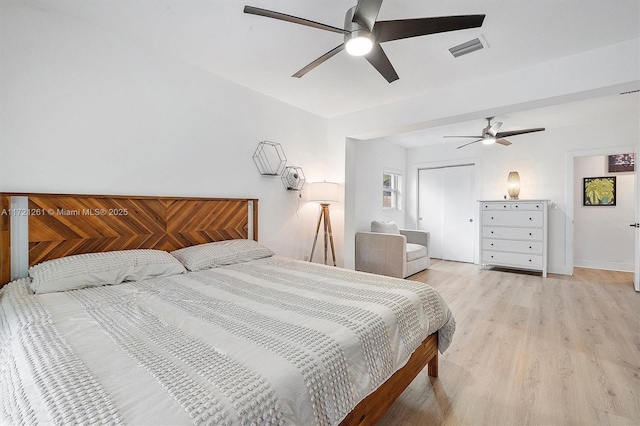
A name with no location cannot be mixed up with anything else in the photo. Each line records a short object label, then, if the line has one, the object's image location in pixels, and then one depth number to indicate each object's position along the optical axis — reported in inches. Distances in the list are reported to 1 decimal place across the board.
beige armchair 166.6
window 228.4
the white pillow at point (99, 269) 68.1
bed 31.5
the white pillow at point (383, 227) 191.2
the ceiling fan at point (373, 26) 59.8
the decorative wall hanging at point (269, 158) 132.9
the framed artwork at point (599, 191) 199.9
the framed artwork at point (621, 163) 193.6
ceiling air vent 92.3
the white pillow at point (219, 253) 93.6
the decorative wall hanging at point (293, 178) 145.2
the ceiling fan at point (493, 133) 157.2
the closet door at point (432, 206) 239.8
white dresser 181.0
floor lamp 142.9
